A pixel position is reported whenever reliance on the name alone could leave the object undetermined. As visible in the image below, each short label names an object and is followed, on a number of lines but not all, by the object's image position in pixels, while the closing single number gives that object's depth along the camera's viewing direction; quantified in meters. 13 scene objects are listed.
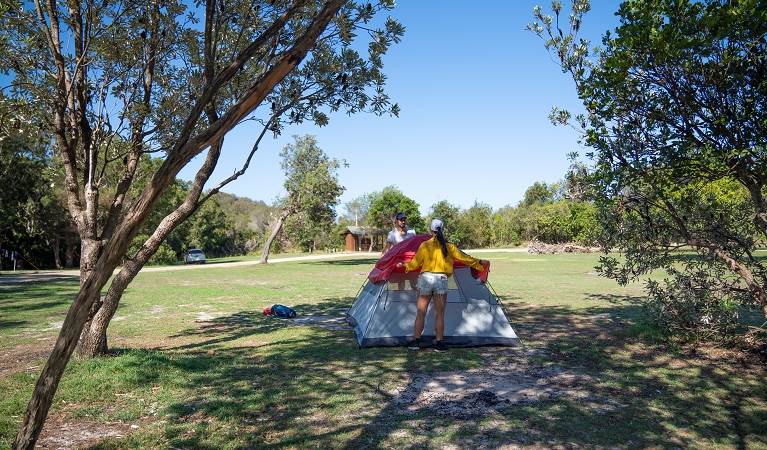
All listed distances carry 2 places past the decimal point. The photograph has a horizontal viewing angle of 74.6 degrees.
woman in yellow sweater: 7.22
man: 8.55
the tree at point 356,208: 96.62
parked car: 39.56
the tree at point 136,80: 6.43
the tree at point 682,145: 5.87
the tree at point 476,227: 59.12
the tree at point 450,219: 57.41
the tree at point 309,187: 30.56
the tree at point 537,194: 75.79
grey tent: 7.72
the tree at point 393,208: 48.81
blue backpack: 11.09
